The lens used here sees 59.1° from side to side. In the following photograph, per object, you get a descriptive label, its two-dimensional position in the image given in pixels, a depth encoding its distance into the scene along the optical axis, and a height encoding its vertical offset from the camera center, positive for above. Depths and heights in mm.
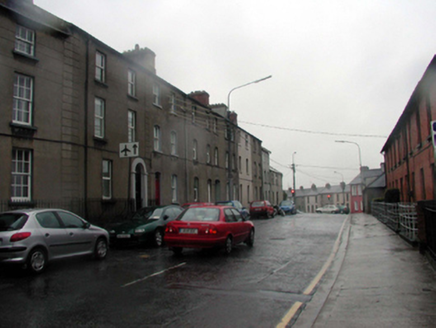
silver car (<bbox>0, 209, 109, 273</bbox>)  8281 -775
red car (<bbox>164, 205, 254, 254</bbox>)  10648 -801
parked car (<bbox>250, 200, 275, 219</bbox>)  32703 -764
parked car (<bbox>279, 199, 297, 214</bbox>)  41750 -789
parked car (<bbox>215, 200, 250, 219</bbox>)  24834 -221
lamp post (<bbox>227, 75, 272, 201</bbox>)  23547 +6788
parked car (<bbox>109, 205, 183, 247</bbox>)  12945 -875
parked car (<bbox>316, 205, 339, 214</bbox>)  71588 -1979
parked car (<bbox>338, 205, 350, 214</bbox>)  66275 -2026
